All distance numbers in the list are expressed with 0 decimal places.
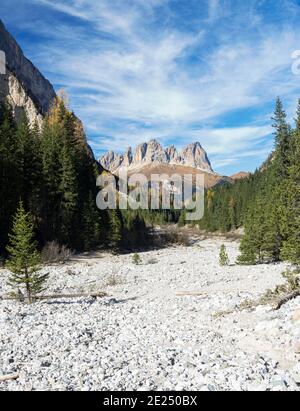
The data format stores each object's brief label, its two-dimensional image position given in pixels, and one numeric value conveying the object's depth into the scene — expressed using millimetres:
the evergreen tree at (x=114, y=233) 54103
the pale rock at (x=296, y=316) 12305
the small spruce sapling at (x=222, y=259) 35406
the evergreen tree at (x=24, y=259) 18953
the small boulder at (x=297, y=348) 10222
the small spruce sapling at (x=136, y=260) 39500
